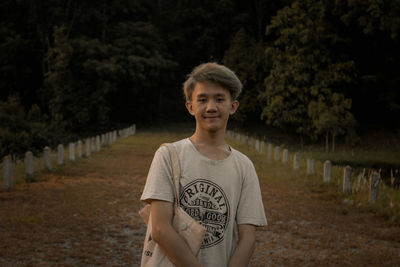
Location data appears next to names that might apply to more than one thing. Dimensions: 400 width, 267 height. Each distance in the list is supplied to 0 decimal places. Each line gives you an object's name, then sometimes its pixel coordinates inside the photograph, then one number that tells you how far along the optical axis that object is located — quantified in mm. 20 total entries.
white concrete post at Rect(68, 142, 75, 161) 17309
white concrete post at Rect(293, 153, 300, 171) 16028
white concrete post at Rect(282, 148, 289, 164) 17828
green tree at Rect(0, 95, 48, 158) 21422
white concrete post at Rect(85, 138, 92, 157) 20097
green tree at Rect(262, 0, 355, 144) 25594
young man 2387
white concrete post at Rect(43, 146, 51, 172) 14089
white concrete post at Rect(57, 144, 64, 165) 15924
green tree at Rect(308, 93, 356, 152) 24156
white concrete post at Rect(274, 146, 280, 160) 19000
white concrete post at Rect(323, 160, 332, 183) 12750
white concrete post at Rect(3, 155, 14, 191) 10867
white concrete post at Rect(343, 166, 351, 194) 11297
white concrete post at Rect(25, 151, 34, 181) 12445
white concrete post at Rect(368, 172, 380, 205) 9820
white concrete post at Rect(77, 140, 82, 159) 18734
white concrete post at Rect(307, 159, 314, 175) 14711
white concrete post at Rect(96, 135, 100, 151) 22609
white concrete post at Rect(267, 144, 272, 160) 19950
